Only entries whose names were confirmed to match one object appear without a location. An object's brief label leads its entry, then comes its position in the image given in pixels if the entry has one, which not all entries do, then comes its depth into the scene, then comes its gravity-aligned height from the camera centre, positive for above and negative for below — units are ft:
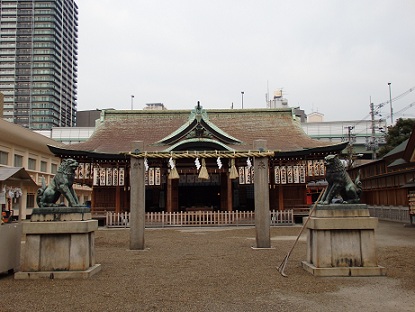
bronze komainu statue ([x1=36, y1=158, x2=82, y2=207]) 28.02 +0.48
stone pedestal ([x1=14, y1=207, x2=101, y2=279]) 26.12 -3.73
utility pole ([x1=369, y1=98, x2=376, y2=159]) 149.47 +22.76
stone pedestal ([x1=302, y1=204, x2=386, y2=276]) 26.22 -3.70
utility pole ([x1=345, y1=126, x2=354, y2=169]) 122.93 +12.08
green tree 107.34 +17.01
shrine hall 79.00 +7.12
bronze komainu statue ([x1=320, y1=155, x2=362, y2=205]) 27.68 +0.47
